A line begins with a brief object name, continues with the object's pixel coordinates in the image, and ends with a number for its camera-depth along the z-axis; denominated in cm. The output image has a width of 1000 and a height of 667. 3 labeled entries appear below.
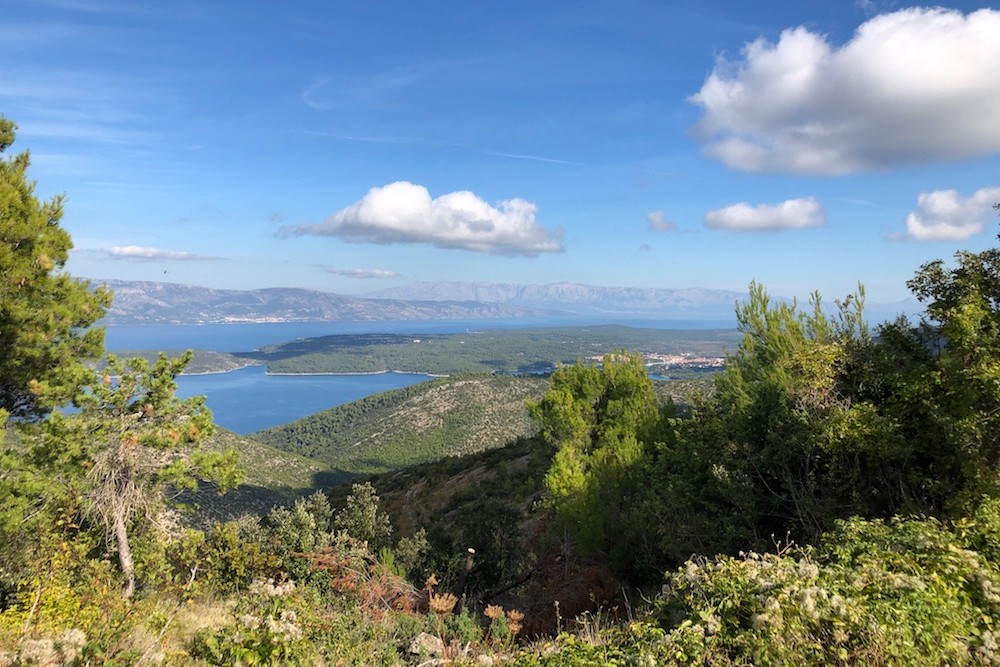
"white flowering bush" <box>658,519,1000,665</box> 393
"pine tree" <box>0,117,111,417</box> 854
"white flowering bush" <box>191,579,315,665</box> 498
